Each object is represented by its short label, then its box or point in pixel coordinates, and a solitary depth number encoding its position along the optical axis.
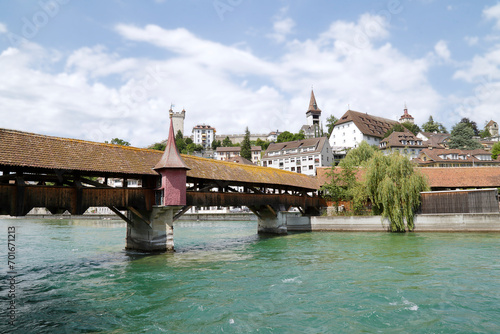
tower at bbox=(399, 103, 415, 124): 120.89
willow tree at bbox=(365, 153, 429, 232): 27.00
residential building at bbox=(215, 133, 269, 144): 137.38
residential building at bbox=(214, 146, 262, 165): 103.31
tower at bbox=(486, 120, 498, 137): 120.26
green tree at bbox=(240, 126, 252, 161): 91.81
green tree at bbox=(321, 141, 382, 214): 30.55
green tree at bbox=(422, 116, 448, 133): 96.38
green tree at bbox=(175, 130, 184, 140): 122.03
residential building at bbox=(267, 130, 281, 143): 129.90
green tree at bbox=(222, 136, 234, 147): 122.59
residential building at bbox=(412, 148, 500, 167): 59.34
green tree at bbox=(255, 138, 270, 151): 108.12
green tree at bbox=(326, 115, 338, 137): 97.59
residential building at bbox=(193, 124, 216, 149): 129.25
